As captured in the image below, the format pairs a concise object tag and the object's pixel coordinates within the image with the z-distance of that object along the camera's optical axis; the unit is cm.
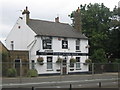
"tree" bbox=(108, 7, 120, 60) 5359
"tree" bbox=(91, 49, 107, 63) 4703
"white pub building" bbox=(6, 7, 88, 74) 3972
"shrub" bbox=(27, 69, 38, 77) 2484
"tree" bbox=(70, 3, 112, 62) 5291
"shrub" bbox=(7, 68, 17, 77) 2327
